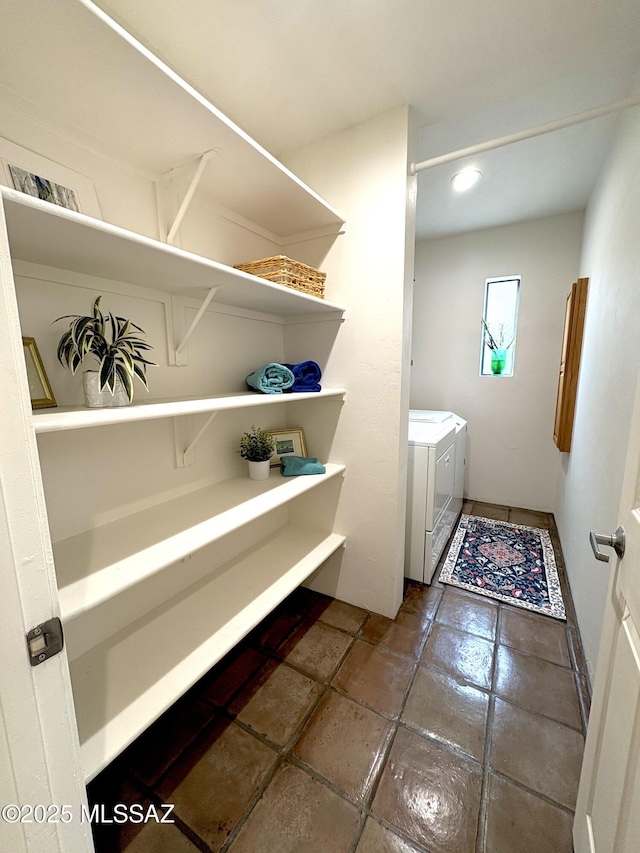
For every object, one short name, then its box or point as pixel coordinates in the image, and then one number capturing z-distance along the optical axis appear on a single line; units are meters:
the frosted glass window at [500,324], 3.05
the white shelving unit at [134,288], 0.73
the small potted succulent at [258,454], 1.62
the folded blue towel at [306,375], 1.62
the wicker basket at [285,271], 1.34
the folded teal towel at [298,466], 1.68
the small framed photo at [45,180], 0.88
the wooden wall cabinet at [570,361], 2.23
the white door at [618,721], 0.64
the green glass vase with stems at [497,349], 3.08
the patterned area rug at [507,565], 1.97
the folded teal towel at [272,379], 1.48
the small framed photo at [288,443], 1.82
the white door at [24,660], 0.55
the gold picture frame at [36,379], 0.91
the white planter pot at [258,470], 1.62
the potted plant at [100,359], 0.90
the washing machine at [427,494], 1.97
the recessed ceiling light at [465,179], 2.05
